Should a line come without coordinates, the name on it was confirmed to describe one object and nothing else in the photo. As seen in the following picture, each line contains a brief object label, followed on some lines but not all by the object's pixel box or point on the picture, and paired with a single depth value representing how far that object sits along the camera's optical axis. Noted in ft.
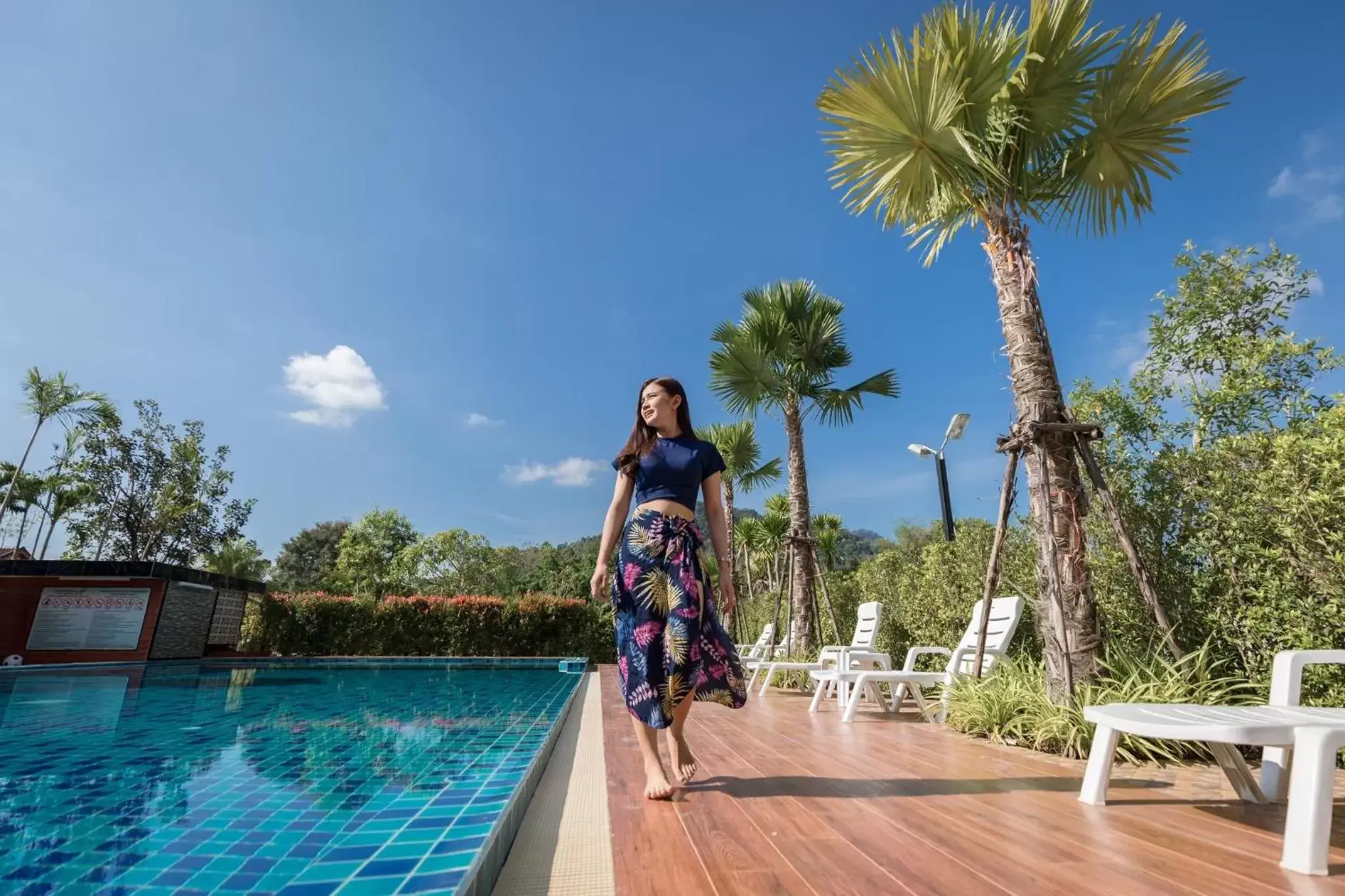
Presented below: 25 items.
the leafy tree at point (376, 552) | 92.94
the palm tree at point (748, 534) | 62.90
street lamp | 36.32
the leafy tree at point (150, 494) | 76.69
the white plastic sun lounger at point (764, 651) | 29.01
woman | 7.53
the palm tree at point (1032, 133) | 13.29
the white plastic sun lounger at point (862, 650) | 18.60
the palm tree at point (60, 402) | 71.67
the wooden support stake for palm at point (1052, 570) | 11.78
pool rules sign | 45.42
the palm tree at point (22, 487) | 82.99
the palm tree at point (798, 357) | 31.17
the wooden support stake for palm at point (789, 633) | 28.17
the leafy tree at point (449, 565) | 95.61
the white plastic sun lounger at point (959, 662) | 15.07
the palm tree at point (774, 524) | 56.85
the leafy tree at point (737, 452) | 50.78
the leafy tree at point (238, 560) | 80.33
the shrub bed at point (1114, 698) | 10.27
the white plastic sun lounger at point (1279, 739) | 4.78
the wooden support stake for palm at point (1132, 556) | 11.07
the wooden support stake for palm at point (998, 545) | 13.75
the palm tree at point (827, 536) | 62.13
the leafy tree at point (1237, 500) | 9.79
